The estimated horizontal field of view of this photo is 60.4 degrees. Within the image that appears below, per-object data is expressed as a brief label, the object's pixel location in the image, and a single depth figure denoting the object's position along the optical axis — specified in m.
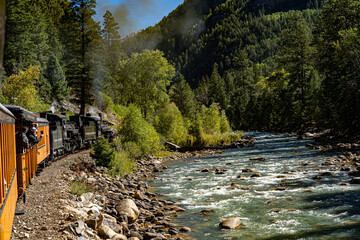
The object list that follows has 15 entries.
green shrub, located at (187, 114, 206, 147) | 43.81
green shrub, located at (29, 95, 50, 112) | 34.38
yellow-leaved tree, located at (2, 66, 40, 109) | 31.90
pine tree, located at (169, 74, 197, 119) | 82.62
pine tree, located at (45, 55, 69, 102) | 49.25
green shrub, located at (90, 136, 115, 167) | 21.61
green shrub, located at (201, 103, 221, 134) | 50.59
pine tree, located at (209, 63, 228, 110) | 113.72
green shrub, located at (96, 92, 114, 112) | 53.45
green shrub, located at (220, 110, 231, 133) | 54.50
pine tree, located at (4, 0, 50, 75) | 41.72
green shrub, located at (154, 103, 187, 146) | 42.38
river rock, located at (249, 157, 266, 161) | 28.58
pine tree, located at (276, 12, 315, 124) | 68.50
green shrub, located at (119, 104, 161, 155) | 30.19
